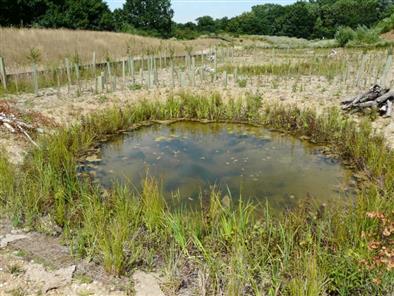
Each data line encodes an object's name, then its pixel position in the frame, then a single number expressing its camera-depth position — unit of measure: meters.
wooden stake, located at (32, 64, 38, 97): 8.20
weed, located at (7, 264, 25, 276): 2.78
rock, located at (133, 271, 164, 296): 2.68
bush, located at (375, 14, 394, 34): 27.80
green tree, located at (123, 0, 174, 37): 44.75
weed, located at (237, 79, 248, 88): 9.86
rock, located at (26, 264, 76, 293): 2.69
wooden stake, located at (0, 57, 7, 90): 8.53
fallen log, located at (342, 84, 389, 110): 7.35
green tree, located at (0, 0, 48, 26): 22.59
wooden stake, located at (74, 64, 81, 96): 8.85
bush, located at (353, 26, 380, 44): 23.28
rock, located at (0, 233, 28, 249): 3.16
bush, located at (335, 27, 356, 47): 24.73
